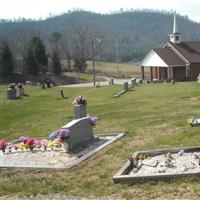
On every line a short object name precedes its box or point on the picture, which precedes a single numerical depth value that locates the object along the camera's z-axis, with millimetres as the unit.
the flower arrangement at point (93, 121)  16278
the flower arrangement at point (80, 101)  20109
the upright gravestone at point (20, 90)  39203
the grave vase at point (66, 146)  14641
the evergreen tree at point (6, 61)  74438
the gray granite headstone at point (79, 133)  14797
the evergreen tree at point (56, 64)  80688
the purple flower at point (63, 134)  14328
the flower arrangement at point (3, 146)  15586
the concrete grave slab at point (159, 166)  11091
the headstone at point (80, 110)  19911
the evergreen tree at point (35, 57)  76438
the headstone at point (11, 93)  37178
